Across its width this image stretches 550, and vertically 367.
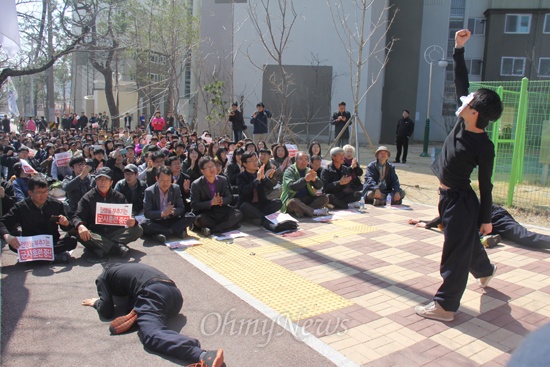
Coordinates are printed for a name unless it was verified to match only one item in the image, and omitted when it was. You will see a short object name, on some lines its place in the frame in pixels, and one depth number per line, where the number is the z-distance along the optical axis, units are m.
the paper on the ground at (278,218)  7.82
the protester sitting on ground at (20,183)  8.55
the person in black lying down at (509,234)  6.79
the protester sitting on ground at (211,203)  7.68
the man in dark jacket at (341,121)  14.41
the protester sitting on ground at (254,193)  8.24
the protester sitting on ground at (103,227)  6.23
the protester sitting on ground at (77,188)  8.09
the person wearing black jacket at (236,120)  15.85
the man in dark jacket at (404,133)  16.78
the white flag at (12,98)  8.68
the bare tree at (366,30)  21.20
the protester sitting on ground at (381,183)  9.92
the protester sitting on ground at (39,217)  5.98
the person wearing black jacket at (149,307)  3.71
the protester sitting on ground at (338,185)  9.63
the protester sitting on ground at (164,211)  7.17
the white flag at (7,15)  4.17
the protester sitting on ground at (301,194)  8.82
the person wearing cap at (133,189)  8.37
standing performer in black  4.12
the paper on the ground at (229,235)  7.39
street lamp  19.58
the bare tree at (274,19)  21.88
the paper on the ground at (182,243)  6.87
